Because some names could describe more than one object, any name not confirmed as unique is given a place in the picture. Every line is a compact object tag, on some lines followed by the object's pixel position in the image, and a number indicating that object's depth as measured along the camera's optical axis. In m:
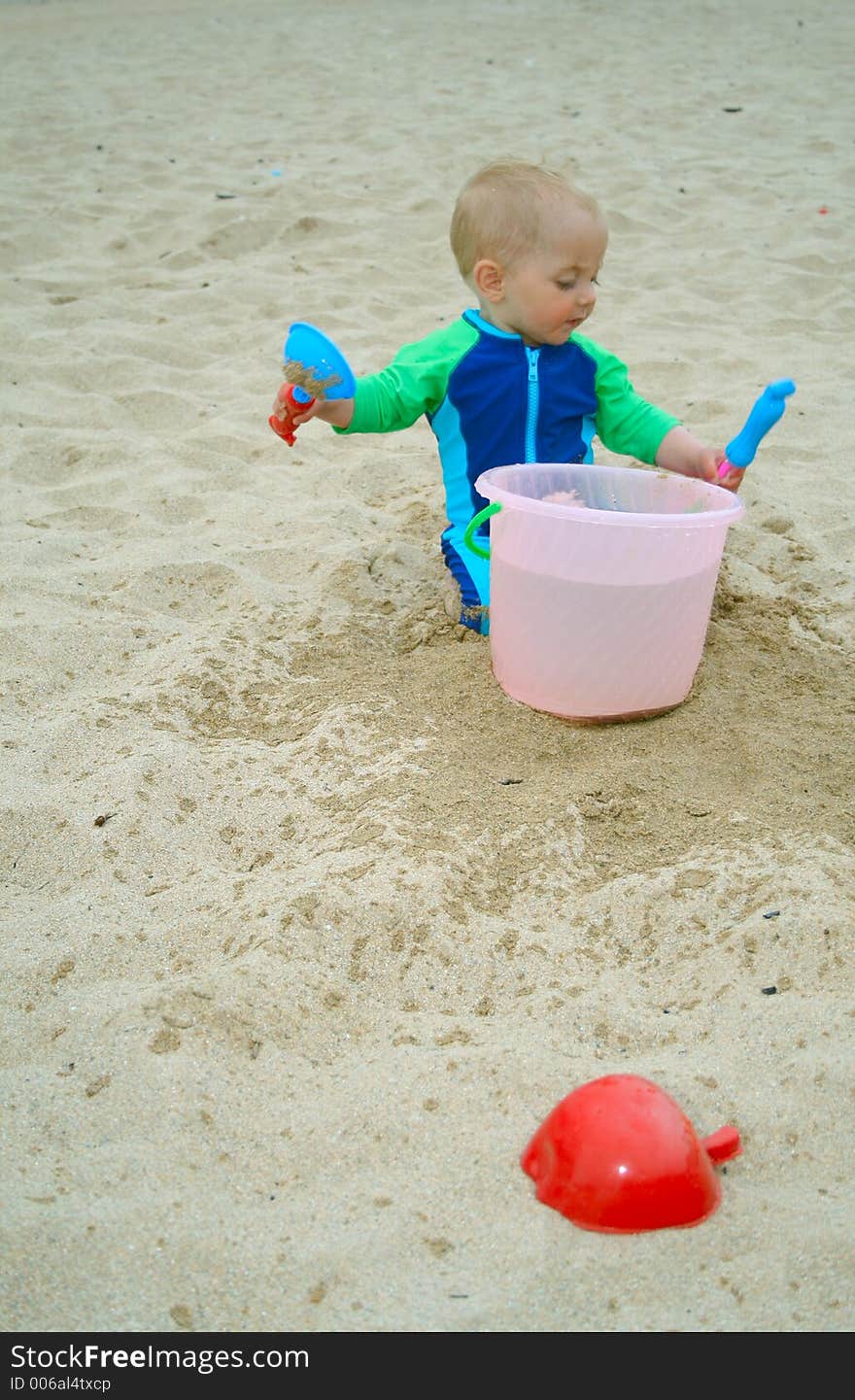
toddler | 2.28
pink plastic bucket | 2.00
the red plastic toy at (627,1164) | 1.28
